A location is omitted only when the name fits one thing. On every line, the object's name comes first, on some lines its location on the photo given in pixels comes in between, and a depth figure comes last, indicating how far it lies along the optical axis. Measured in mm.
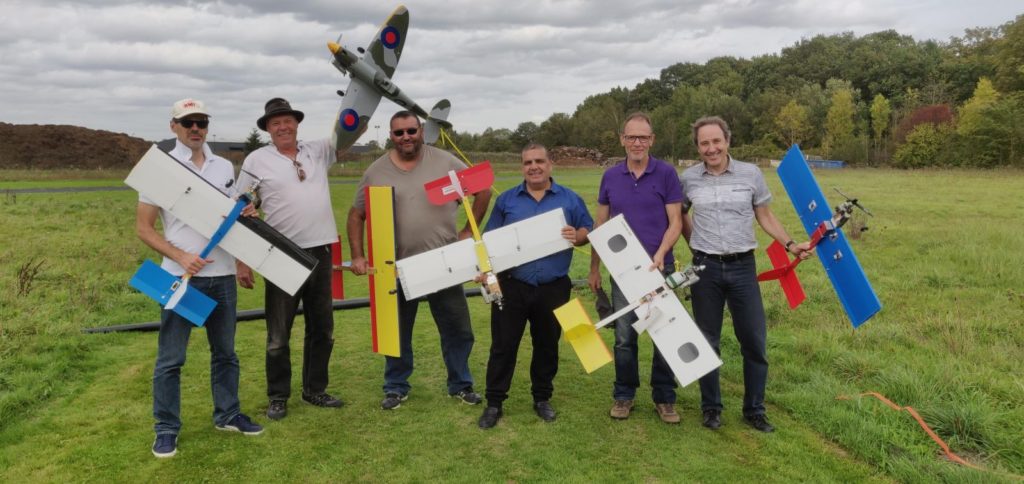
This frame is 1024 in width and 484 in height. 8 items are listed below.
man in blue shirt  4273
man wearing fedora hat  4375
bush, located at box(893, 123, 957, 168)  52656
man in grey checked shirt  4098
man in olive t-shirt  4633
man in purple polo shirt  4172
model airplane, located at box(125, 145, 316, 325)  3701
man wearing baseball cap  3793
